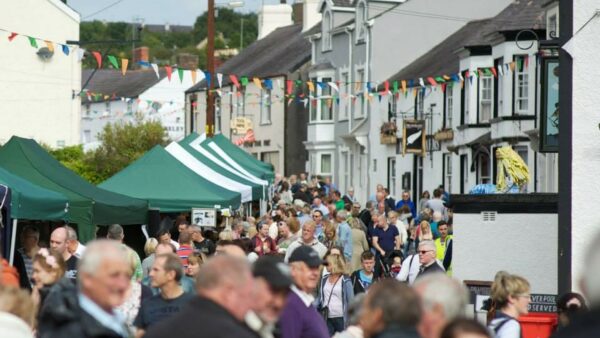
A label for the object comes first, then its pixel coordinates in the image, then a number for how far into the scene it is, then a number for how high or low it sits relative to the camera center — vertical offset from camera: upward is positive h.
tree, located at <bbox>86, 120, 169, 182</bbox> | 54.15 +0.98
